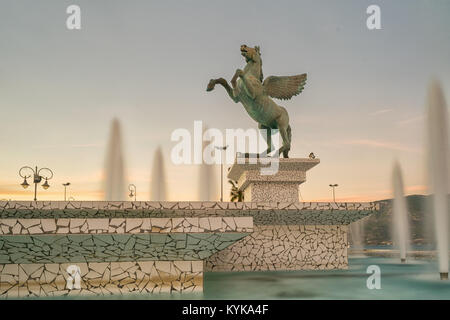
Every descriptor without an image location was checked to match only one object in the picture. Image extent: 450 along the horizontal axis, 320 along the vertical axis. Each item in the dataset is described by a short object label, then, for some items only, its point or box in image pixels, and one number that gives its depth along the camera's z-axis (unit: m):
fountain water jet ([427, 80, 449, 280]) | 9.44
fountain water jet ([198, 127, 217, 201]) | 24.23
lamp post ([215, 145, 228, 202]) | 26.96
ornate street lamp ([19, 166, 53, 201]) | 18.88
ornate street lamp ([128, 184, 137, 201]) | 20.78
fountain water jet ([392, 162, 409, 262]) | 17.20
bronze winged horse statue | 12.28
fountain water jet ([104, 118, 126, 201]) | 19.09
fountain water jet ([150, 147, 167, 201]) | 21.31
